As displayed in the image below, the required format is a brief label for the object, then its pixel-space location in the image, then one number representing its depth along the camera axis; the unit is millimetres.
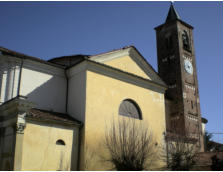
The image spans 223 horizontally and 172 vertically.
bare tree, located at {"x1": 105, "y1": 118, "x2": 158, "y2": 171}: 12406
